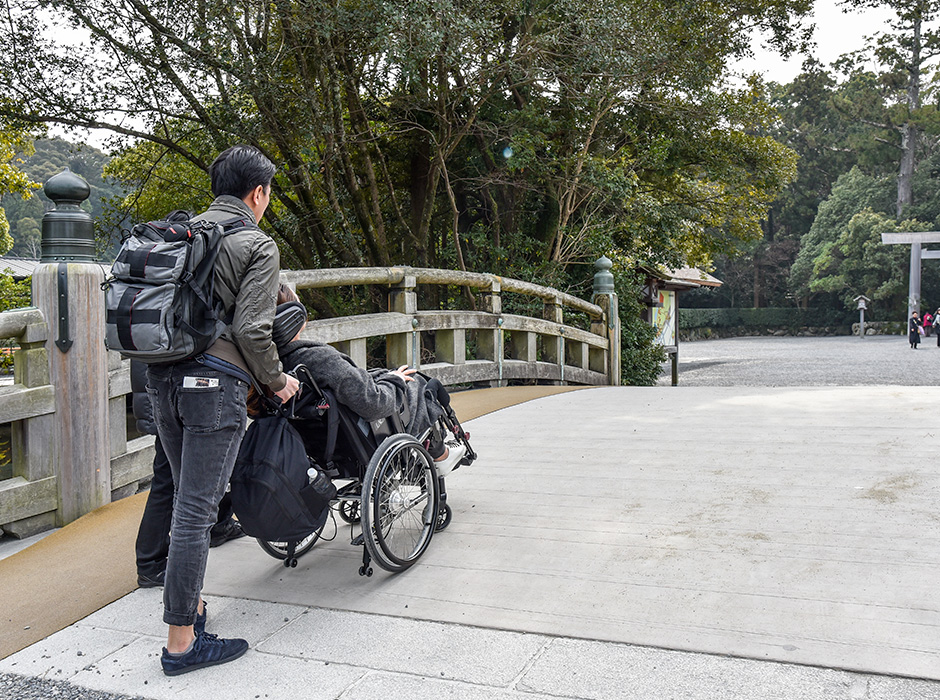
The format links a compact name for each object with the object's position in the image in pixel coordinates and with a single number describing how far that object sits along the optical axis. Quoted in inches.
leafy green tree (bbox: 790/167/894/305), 1659.7
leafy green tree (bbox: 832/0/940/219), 1608.0
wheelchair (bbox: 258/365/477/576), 114.3
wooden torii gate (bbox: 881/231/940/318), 1272.1
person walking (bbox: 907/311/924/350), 1082.3
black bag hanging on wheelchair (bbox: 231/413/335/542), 102.8
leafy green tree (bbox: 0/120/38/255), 641.0
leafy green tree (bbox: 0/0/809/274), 312.8
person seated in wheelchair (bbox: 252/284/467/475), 109.3
